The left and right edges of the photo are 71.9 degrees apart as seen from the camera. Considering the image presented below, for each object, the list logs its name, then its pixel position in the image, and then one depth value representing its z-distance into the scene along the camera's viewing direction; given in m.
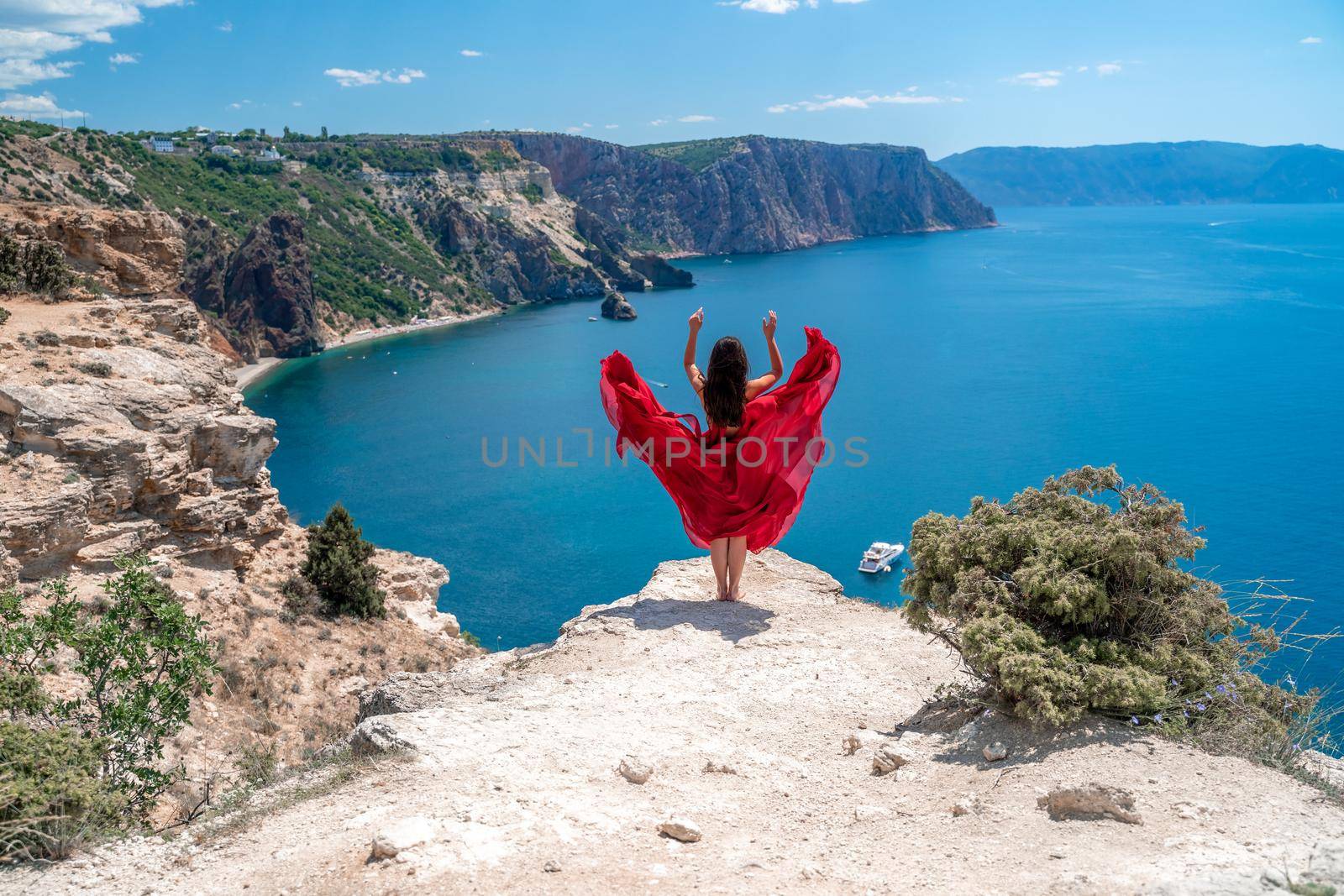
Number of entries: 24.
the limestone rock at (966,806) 4.75
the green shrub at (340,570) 16.47
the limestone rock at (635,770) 5.31
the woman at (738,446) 8.47
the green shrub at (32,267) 14.73
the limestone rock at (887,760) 5.47
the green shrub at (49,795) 4.48
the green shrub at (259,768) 5.80
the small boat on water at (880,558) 35.28
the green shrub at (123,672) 6.03
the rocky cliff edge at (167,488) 11.64
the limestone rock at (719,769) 5.50
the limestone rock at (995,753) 5.26
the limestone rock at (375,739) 5.64
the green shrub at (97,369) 13.16
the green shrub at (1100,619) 5.18
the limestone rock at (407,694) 6.82
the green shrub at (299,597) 15.73
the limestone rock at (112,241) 16.41
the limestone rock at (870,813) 4.94
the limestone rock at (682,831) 4.64
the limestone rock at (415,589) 19.27
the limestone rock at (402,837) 4.37
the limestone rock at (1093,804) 4.39
